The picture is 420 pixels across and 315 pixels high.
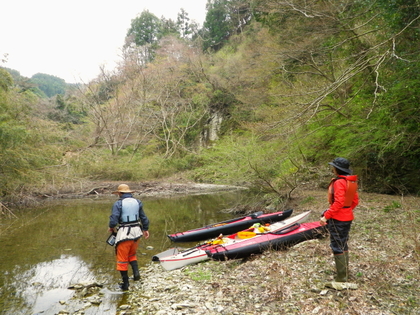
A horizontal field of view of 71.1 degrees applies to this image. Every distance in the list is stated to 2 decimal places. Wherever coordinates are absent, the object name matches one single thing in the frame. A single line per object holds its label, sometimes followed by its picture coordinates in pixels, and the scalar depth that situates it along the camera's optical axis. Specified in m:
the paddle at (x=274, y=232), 5.93
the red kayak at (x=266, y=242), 5.54
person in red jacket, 3.48
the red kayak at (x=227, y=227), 7.49
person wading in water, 4.59
